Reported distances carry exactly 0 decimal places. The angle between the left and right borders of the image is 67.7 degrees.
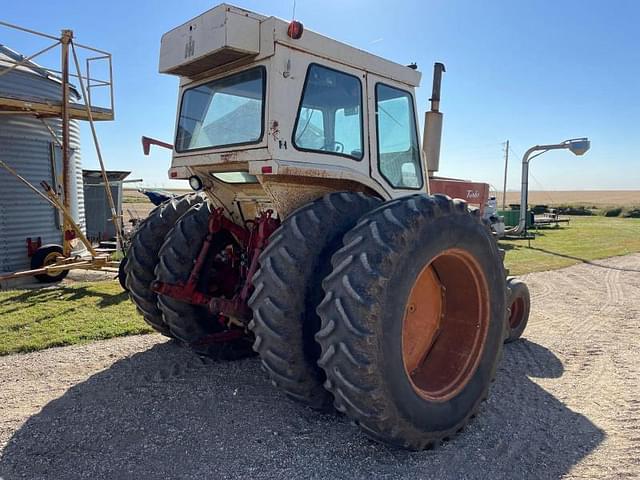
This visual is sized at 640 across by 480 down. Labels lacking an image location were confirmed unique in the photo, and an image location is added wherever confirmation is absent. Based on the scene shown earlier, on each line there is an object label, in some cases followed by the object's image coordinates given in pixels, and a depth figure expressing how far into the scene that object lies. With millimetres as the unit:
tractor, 2814
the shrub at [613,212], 36062
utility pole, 33238
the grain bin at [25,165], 10336
